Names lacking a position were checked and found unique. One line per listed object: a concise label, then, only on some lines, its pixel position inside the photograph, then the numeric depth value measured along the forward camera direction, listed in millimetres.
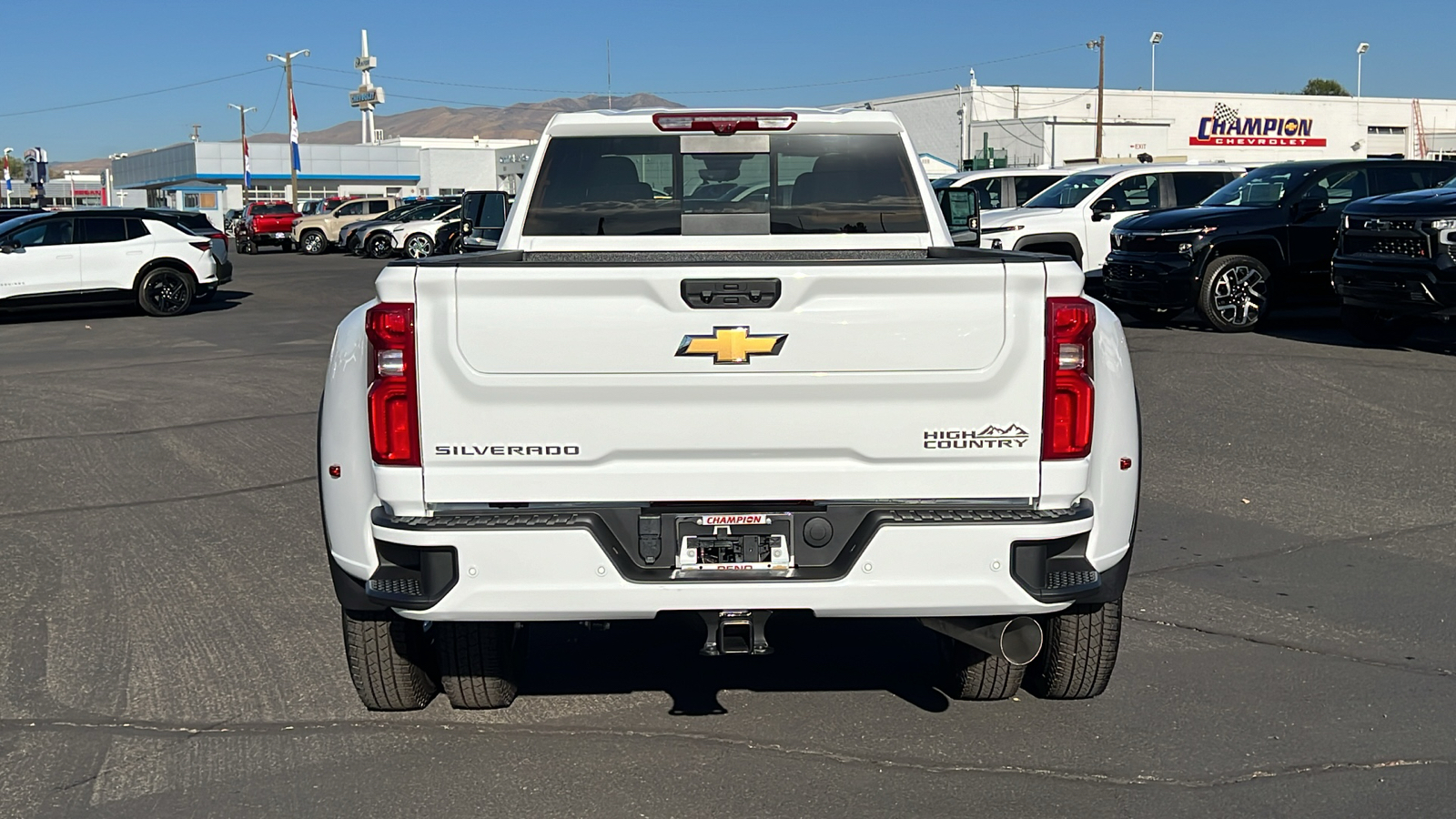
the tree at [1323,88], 131625
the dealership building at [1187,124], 62031
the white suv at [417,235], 37594
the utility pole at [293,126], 65625
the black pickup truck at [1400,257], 12688
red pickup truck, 46625
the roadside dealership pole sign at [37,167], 65688
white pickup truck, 3947
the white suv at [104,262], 22041
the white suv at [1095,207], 18625
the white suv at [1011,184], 21578
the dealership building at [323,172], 88750
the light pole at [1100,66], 58719
